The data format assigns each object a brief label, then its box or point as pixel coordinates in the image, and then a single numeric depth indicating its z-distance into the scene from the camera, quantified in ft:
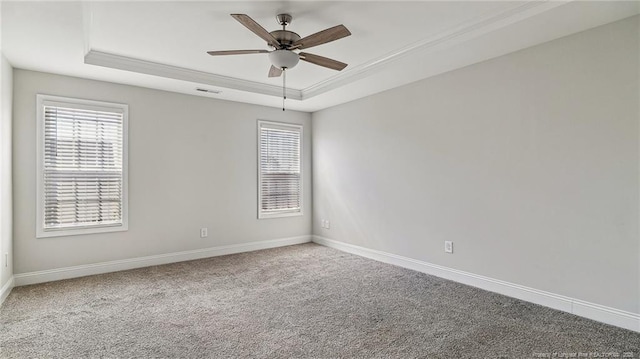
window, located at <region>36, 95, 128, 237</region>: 12.64
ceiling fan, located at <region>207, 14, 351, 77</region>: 8.43
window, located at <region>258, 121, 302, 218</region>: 18.21
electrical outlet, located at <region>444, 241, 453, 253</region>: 12.75
